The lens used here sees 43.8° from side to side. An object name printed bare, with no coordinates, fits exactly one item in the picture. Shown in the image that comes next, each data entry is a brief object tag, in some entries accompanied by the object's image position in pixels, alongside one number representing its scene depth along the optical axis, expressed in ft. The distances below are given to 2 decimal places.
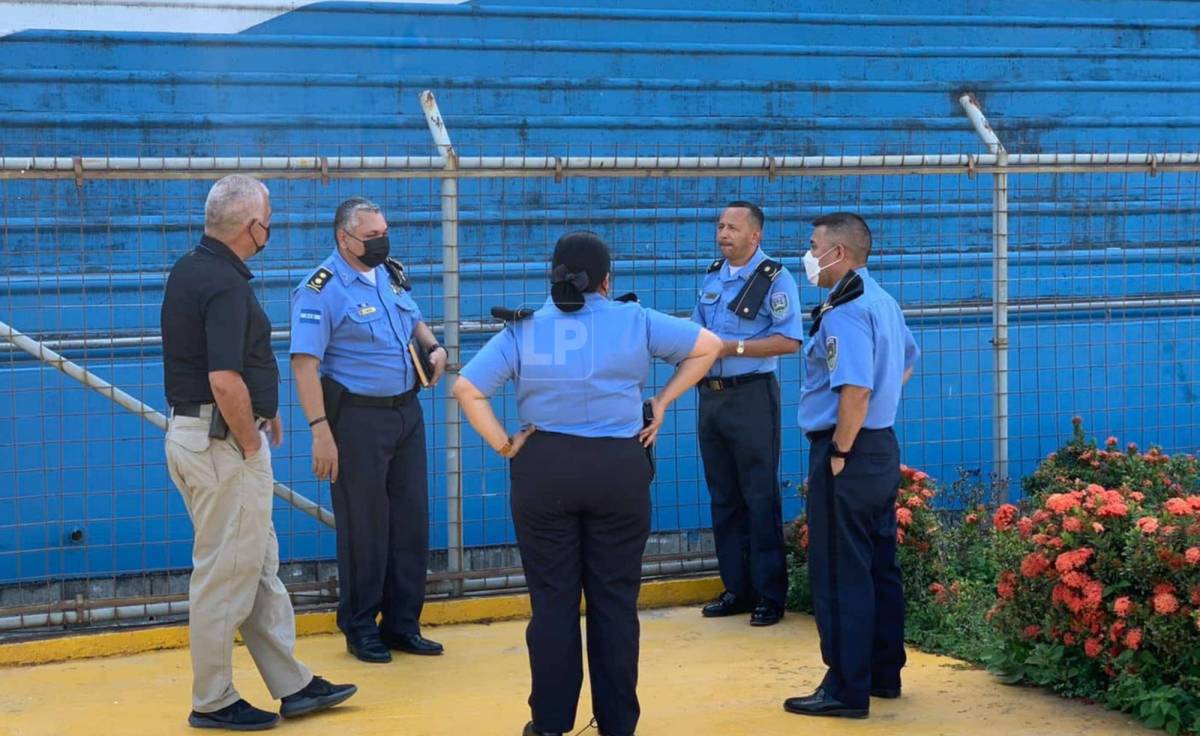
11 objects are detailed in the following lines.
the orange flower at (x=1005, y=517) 18.10
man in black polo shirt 14.78
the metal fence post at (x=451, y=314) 20.40
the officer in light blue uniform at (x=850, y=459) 15.64
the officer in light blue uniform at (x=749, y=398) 19.83
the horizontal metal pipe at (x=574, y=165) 18.44
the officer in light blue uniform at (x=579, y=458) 14.15
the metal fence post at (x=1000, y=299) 22.80
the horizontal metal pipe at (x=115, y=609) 18.99
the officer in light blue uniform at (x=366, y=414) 17.72
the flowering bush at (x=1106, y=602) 15.15
